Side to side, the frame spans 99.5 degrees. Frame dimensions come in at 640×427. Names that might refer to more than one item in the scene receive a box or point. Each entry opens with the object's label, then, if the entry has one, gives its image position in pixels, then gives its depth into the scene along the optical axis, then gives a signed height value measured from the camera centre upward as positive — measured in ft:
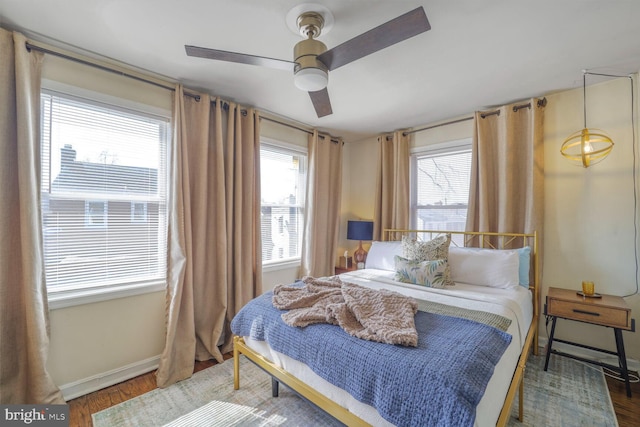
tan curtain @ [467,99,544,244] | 8.55 +1.36
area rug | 5.69 -4.41
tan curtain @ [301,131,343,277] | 11.68 +0.24
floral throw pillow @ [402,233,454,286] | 8.56 -1.24
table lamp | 12.12 -1.02
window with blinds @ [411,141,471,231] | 10.43 +0.98
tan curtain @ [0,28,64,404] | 5.52 -0.61
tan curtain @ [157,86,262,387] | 7.64 -0.56
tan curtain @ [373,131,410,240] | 11.46 +1.17
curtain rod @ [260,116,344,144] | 10.47 +3.53
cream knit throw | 4.53 -1.98
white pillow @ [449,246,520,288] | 7.72 -1.64
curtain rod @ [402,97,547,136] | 8.61 +3.46
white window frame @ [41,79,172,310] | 6.24 -1.97
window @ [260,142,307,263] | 10.67 +0.46
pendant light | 7.53 +1.93
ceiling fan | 4.59 +2.86
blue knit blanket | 3.44 -2.26
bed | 3.68 -2.21
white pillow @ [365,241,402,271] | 9.80 -1.62
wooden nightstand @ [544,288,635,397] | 6.48 -2.55
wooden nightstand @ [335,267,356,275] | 12.38 -2.69
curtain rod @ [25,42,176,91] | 5.92 +3.59
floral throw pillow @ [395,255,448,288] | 7.85 -1.82
